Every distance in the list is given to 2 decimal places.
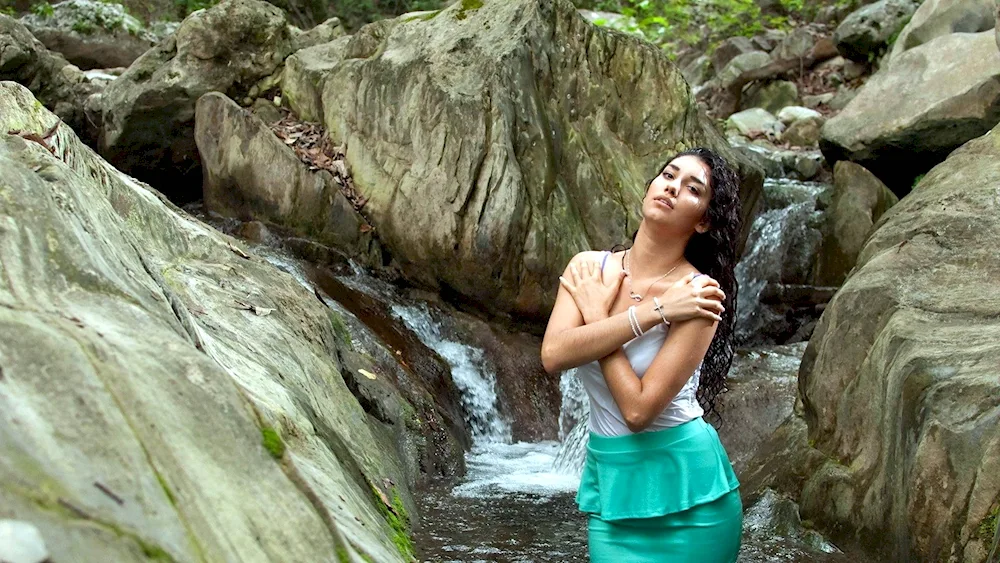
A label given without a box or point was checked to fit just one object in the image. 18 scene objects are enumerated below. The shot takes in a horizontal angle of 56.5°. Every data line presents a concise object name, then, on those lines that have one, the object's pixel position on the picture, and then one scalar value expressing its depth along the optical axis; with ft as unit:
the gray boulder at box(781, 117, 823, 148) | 44.27
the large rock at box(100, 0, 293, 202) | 31.24
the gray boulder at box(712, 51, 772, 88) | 54.24
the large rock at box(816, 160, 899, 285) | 31.73
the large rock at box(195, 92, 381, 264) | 25.79
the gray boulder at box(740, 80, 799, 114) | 53.21
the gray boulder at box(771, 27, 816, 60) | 55.72
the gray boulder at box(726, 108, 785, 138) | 46.43
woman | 8.25
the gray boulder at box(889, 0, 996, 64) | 39.17
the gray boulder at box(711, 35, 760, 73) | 58.75
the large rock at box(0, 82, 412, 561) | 4.55
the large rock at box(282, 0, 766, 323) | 23.98
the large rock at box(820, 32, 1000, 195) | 29.81
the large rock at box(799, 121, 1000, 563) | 10.56
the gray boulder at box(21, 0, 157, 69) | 46.14
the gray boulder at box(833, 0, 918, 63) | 49.32
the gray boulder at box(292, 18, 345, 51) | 34.40
